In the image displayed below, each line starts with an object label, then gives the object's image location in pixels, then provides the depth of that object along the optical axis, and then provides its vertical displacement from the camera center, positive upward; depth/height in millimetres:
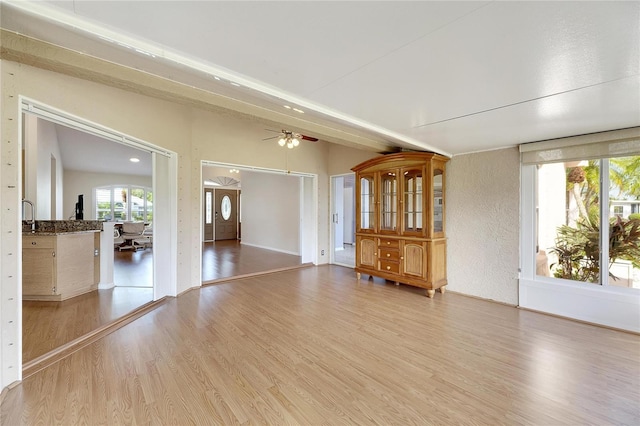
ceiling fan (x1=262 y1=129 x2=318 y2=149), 4434 +1271
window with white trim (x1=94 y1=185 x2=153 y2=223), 9156 +359
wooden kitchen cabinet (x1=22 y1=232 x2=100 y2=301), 3455 -720
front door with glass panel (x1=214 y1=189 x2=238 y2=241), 10641 -65
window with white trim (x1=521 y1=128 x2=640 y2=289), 2922 +36
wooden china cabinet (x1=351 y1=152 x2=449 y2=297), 3936 -143
